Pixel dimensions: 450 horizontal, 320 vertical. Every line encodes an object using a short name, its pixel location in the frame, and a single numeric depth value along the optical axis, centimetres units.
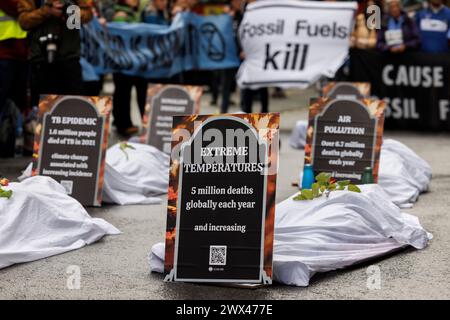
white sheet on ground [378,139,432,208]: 916
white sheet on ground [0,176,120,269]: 680
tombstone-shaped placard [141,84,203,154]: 1142
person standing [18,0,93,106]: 1051
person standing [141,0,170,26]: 1541
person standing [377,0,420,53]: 1522
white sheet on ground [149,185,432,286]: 617
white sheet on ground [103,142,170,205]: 926
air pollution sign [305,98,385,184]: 914
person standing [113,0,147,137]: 1452
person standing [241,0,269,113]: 1550
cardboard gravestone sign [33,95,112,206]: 895
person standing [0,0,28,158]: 1100
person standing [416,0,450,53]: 1532
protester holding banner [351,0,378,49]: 1566
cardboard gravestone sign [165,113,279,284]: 591
